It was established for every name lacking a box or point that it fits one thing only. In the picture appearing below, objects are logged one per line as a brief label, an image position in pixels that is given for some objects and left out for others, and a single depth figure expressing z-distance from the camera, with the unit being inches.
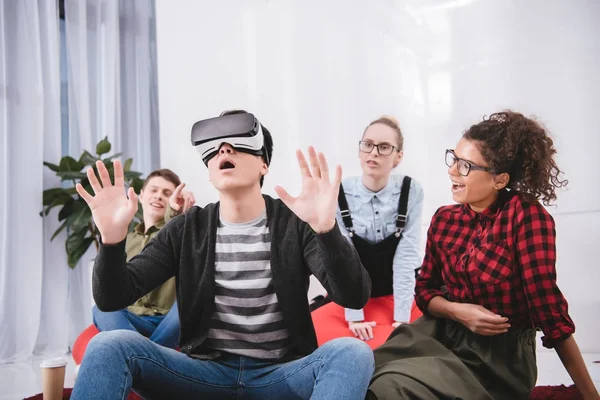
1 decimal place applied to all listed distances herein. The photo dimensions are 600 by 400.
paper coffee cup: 78.3
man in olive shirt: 97.6
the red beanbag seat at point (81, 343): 105.1
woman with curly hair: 60.8
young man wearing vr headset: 52.7
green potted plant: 151.4
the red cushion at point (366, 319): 93.7
